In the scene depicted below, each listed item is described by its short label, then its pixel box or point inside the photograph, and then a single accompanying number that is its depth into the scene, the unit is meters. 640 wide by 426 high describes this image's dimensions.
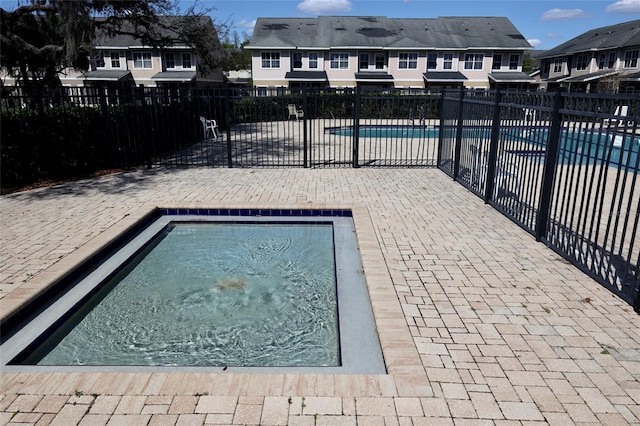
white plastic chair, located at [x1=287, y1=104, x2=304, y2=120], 23.26
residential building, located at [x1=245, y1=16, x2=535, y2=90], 39.41
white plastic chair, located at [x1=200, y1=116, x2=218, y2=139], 15.89
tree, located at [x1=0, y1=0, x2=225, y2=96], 12.40
